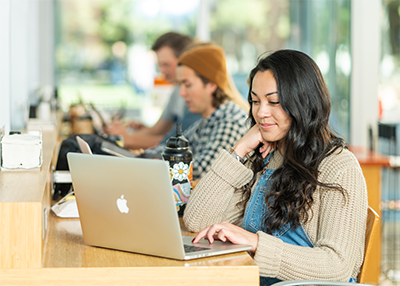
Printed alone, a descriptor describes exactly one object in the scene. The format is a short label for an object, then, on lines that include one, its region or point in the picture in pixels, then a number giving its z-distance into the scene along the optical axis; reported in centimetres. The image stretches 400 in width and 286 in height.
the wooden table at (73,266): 208
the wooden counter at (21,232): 208
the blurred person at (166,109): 445
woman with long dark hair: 220
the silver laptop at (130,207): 207
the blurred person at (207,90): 324
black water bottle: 250
